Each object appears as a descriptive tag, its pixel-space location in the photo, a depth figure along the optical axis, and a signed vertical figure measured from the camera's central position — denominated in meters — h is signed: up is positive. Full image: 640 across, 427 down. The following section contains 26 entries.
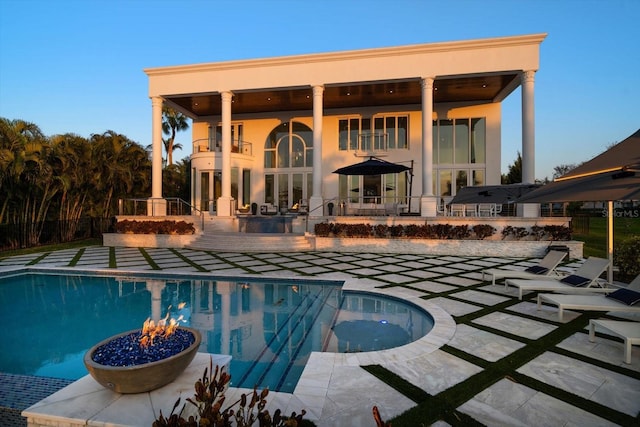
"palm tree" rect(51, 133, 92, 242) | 13.73 +1.72
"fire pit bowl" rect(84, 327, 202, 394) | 2.43 -1.23
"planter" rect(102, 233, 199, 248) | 13.91 -1.03
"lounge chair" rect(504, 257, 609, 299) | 5.62 -1.26
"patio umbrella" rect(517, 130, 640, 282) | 3.72 +0.47
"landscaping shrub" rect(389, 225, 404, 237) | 12.54 -0.62
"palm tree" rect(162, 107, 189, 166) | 29.53 +8.53
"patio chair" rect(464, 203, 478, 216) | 15.67 +0.24
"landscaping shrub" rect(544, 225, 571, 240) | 11.36 -0.66
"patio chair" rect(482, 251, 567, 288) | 6.77 -1.24
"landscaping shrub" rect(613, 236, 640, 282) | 7.64 -1.09
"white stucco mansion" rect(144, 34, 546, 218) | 13.62 +5.51
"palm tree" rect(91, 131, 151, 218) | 15.36 +2.40
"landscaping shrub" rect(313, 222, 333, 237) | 13.05 -0.55
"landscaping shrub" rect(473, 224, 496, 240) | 11.89 -0.61
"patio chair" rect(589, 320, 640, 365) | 3.43 -1.32
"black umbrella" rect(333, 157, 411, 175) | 12.71 +1.92
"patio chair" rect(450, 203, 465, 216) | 15.60 +0.25
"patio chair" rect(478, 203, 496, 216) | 15.30 +0.24
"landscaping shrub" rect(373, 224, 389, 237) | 12.67 -0.62
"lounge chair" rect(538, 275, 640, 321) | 4.38 -1.27
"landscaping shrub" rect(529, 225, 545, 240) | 11.64 -0.64
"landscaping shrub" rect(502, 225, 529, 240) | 11.81 -0.65
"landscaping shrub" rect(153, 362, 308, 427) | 1.64 -1.05
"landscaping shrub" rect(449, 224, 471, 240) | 12.04 -0.65
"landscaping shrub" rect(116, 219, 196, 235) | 14.09 -0.46
